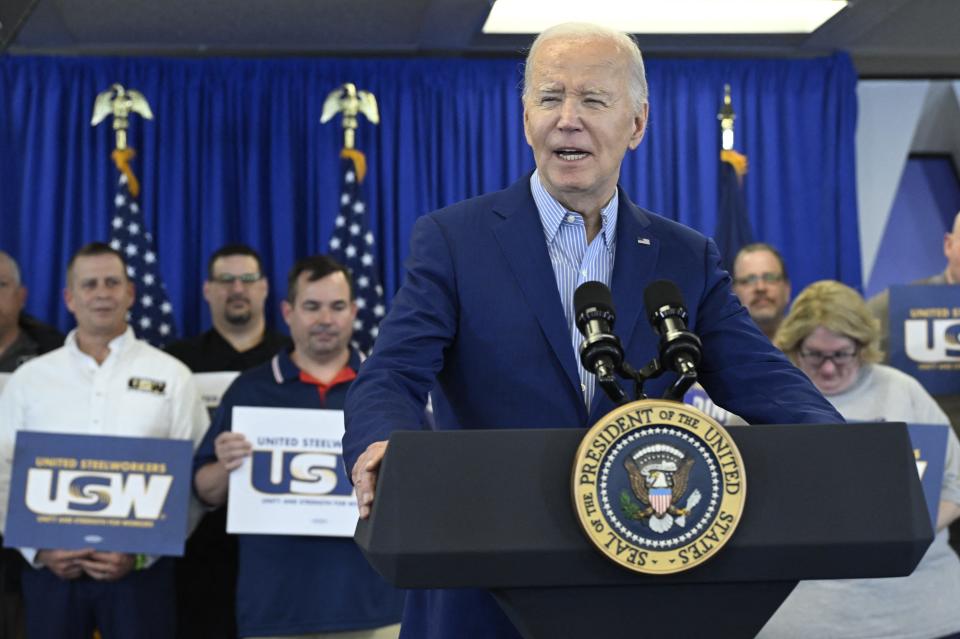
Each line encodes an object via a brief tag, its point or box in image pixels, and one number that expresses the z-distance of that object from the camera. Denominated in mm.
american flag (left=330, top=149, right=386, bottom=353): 6434
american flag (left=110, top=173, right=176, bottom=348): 6312
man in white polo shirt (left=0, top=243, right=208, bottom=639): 4398
